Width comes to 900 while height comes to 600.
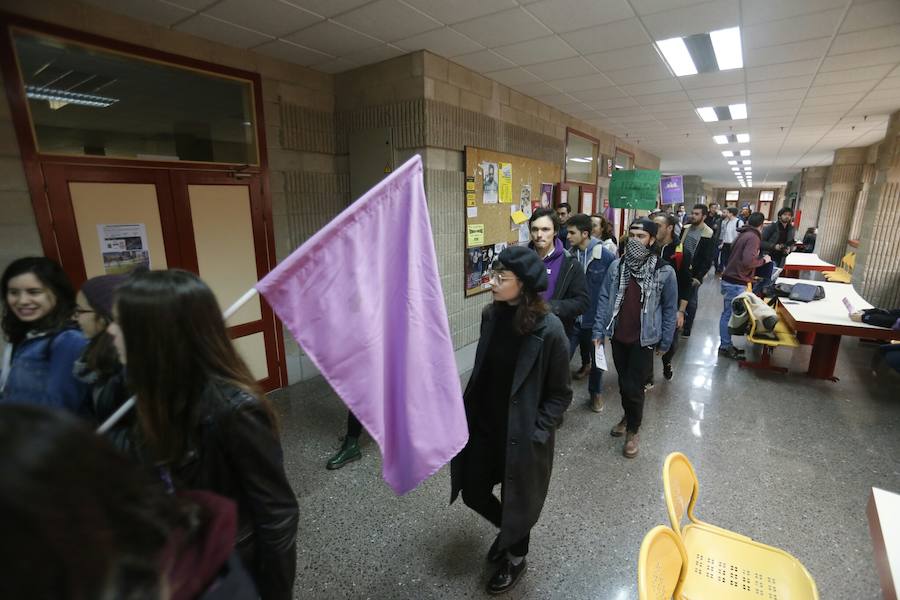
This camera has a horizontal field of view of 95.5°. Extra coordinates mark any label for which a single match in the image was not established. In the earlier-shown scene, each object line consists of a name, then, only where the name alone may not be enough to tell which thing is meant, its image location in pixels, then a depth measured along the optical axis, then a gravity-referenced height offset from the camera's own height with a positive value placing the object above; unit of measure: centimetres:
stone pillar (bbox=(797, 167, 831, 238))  1300 +39
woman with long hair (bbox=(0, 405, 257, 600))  40 -33
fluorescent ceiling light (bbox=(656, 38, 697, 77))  348 +135
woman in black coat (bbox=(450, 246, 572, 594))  173 -81
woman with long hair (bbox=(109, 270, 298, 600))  95 -45
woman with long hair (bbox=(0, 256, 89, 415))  167 -54
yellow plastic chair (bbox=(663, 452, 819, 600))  147 -134
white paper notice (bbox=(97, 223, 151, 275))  290 -28
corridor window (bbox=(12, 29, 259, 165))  257 +74
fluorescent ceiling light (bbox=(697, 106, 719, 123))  580 +136
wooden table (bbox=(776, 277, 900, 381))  377 -110
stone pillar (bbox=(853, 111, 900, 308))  550 -40
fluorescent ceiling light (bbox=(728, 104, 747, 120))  559 +134
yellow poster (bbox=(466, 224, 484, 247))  432 -29
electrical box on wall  387 +48
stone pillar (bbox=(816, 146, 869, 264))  935 +16
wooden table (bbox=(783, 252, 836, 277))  688 -96
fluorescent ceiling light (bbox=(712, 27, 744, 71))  328 +135
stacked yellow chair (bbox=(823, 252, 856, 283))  699 -116
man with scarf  281 -72
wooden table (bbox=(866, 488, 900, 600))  118 -103
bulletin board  431 +7
